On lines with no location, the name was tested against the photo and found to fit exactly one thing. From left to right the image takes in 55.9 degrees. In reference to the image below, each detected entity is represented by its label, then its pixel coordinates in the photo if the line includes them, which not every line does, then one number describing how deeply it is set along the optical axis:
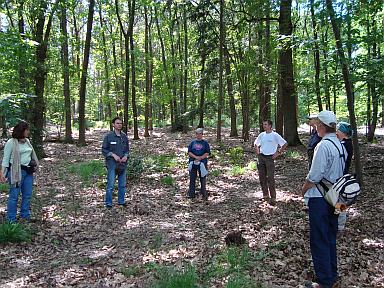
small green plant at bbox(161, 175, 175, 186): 11.17
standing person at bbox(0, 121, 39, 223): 6.84
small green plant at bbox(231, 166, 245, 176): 12.46
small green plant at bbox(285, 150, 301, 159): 14.19
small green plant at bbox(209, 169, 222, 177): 12.48
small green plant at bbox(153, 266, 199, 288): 4.34
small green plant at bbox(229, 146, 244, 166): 14.46
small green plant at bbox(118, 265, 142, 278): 5.08
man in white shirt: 8.54
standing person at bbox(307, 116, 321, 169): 6.99
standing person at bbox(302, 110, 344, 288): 4.10
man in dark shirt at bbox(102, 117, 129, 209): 8.44
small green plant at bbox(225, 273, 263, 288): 4.32
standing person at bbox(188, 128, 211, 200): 9.61
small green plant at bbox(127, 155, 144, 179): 11.79
